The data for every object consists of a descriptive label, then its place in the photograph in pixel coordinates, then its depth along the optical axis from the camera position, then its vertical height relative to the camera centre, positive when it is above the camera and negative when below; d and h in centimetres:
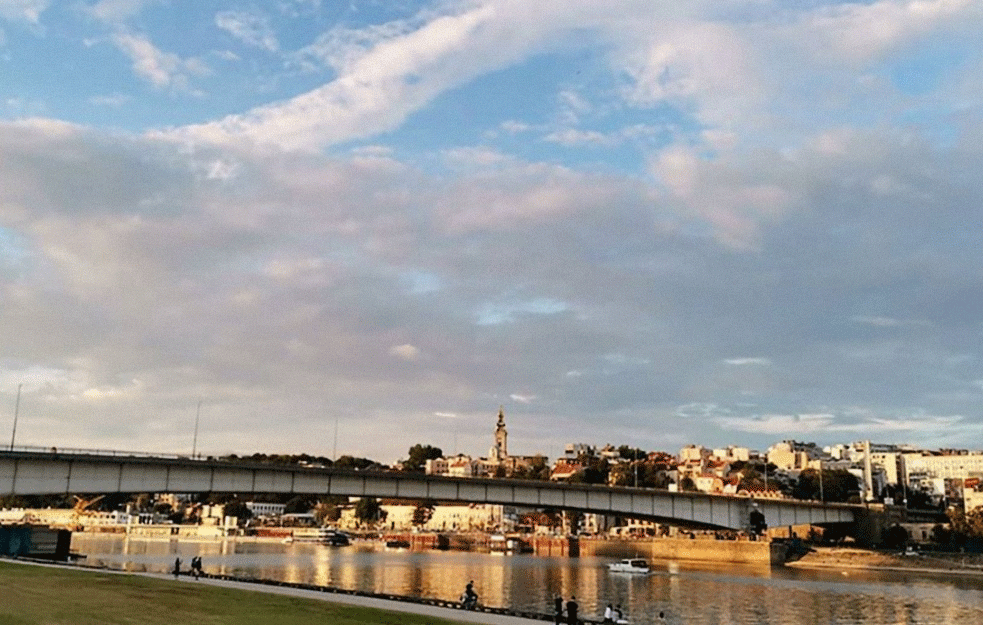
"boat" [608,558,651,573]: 11881 -776
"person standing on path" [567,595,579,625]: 4272 -512
